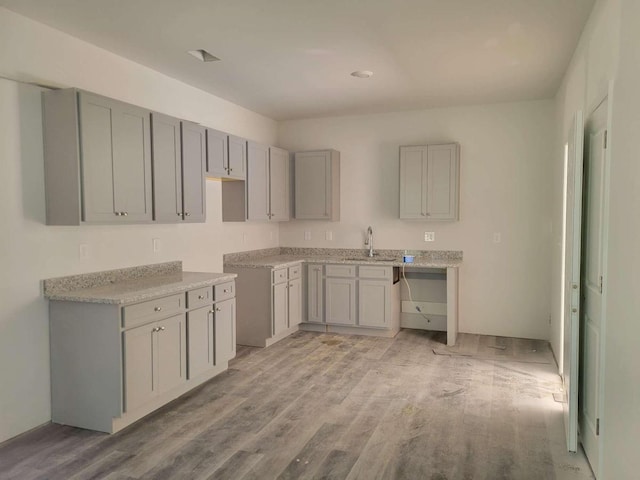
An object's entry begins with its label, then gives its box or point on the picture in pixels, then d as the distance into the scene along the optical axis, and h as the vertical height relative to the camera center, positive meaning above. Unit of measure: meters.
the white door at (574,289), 2.78 -0.39
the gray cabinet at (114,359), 3.10 -0.91
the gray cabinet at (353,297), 5.51 -0.87
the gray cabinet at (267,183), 5.23 +0.45
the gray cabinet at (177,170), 3.79 +0.43
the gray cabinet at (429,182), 5.52 +0.46
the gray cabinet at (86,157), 3.12 +0.44
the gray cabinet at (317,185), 6.03 +0.47
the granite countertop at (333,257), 5.31 -0.44
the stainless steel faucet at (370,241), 6.07 -0.24
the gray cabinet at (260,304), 5.14 -0.88
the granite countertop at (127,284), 3.15 -0.46
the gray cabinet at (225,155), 4.49 +0.65
